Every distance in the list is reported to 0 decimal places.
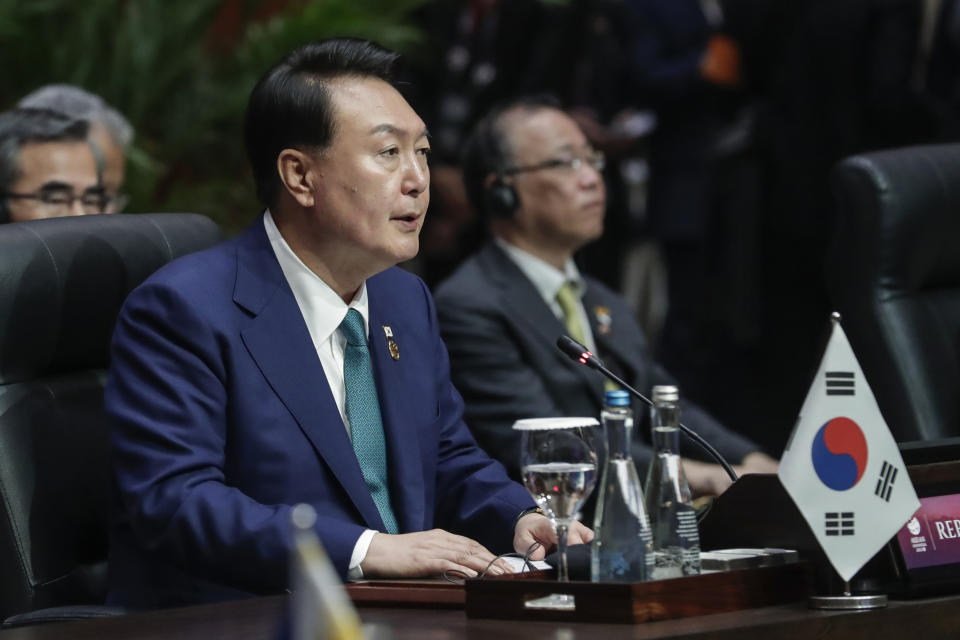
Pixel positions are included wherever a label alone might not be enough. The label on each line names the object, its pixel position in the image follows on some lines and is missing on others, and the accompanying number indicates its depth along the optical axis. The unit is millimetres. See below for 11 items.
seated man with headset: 7677
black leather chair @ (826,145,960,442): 7222
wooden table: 6096
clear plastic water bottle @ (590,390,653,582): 6183
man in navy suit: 6540
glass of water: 6271
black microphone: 6592
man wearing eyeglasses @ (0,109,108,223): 7569
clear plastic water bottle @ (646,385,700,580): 6230
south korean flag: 6214
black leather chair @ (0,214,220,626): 6720
